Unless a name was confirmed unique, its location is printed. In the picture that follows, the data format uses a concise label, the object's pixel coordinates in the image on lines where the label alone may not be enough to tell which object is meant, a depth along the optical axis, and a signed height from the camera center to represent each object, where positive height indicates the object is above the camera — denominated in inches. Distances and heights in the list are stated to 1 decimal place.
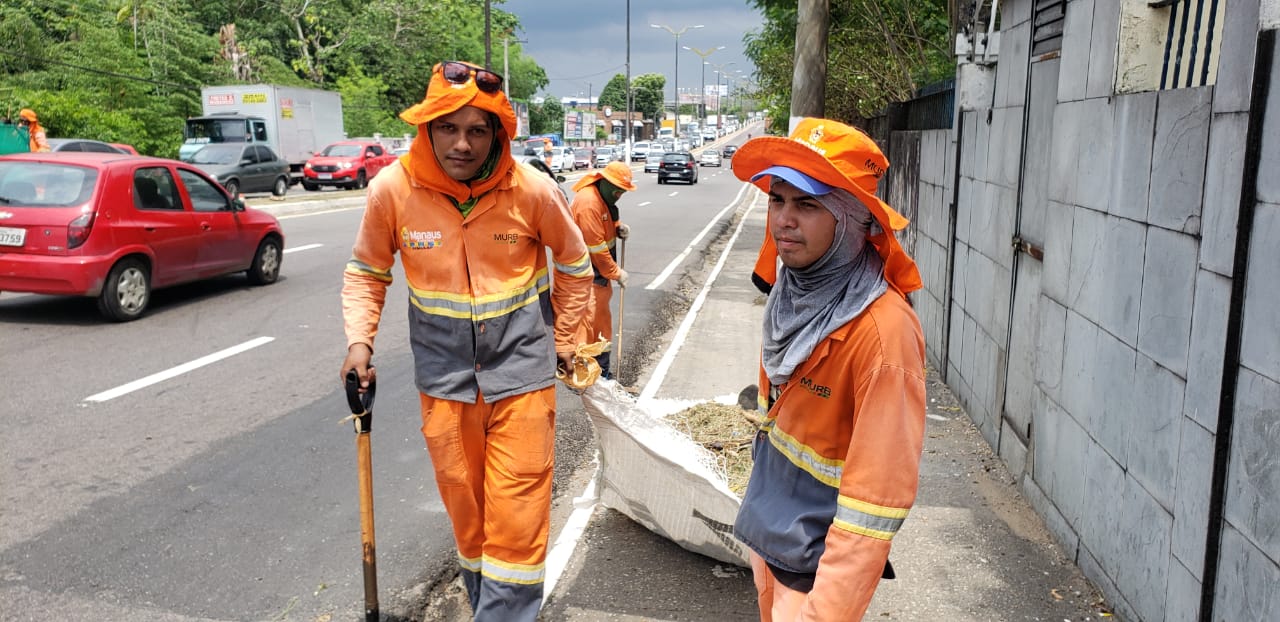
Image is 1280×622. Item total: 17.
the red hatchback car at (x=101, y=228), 358.9 -32.8
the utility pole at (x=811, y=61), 382.6 +30.7
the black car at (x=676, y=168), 1642.5 -42.6
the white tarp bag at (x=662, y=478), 159.5 -54.2
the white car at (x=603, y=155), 2328.0 -33.9
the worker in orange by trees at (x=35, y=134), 717.9 +2.6
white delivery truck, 1220.5 +24.1
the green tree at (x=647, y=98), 5674.2 +242.3
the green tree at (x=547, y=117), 3499.0 +82.2
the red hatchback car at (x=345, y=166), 1235.2 -31.9
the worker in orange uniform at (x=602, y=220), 272.1 -21.4
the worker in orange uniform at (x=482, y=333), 134.0 -25.5
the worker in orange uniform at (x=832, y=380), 81.6 -19.9
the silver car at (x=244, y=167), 967.6 -27.0
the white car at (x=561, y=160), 1969.7 -37.1
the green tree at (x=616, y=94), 6048.2 +284.3
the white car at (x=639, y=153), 2888.8 -33.5
